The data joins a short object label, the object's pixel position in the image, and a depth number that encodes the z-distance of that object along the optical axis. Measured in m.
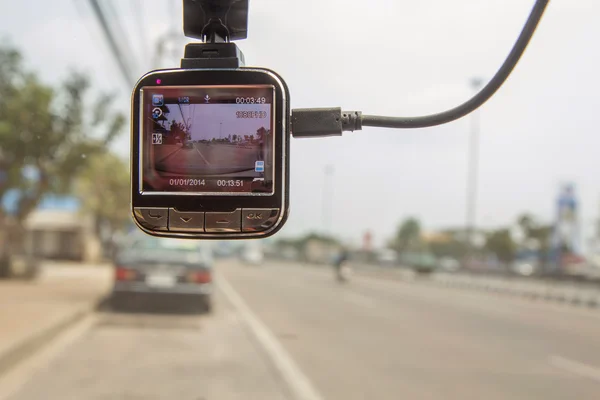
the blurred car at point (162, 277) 13.62
